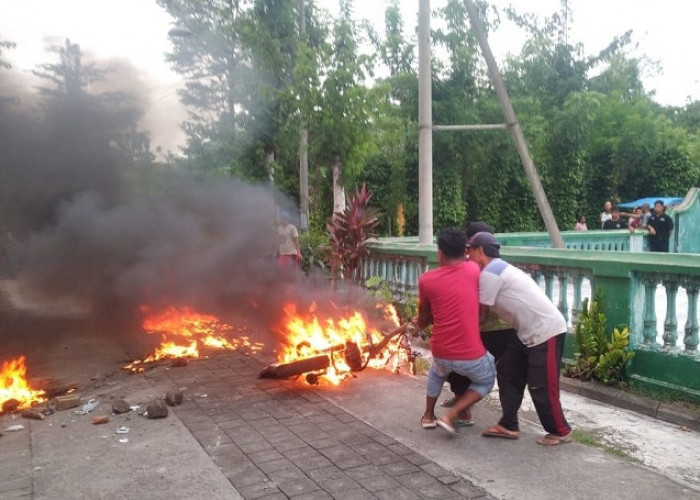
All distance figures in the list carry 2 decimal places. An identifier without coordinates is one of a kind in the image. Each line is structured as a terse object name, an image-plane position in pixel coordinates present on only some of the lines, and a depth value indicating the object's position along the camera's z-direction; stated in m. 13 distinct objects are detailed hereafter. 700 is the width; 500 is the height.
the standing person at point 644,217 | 13.00
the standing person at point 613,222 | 14.55
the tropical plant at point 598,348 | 5.28
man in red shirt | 4.32
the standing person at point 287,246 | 10.27
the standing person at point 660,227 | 11.71
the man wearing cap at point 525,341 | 4.23
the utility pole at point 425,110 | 8.80
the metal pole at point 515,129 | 8.06
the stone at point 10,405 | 5.14
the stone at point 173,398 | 5.21
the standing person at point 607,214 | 14.84
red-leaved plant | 9.29
